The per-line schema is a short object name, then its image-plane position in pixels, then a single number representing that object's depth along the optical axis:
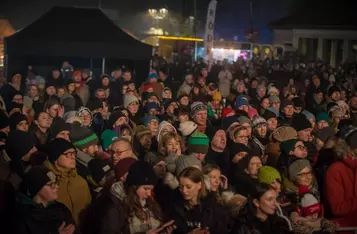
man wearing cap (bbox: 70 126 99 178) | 6.21
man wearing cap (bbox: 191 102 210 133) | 8.68
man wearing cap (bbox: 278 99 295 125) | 9.90
